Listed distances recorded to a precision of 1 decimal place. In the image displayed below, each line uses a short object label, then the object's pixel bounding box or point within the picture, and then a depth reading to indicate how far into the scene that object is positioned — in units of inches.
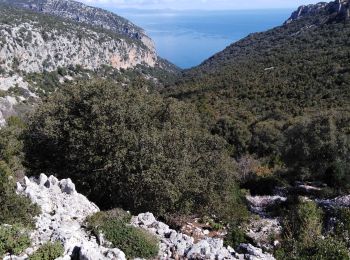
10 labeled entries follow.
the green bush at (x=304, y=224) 639.8
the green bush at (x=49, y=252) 490.2
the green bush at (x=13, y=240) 499.5
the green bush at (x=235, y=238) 731.4
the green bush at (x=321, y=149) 1216.2
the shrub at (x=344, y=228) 640.4
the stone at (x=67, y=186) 704.4
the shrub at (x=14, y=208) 565.3
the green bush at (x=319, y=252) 491.1
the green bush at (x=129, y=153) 800.3
